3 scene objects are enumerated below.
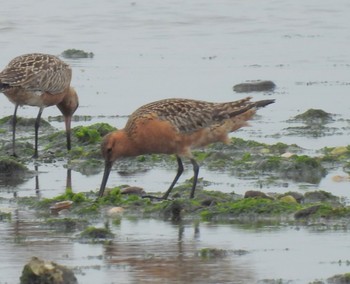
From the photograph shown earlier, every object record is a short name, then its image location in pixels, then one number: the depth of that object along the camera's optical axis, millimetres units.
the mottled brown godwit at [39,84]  15844
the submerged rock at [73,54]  22859
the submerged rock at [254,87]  19231
